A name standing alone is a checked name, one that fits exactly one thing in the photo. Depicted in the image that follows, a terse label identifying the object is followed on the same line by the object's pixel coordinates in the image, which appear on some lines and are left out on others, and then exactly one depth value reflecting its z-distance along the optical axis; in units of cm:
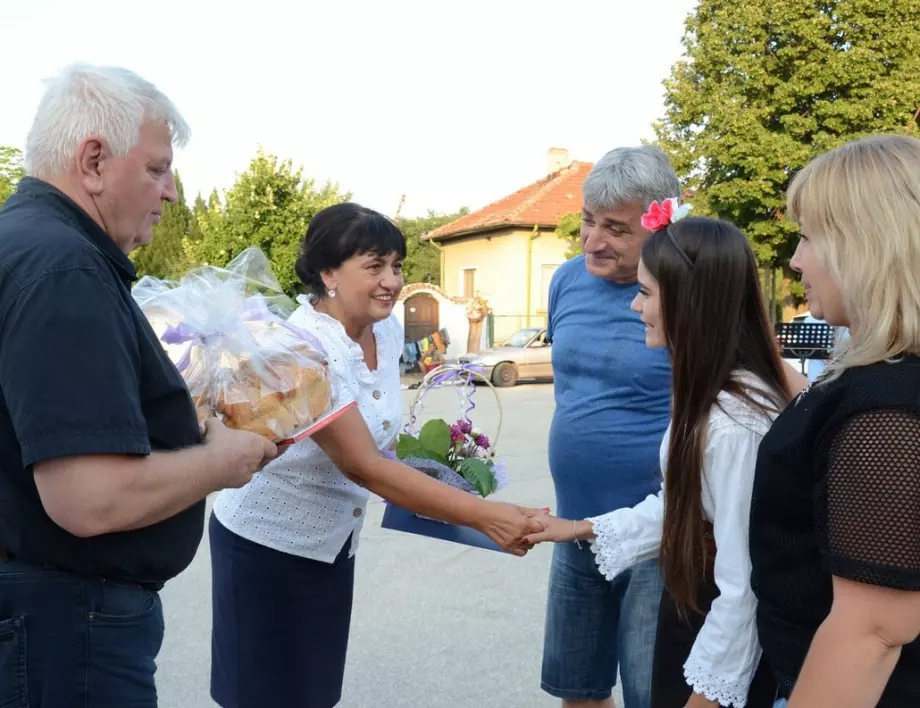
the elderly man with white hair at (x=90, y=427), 139
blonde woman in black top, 116
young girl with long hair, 171
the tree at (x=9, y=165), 2024
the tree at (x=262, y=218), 1636
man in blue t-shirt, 253
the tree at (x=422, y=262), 4281
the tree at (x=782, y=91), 1923
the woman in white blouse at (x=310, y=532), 248
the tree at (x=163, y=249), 2609
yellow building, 2605
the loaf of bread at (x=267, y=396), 195
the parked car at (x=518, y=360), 1764
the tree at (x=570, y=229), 2211
